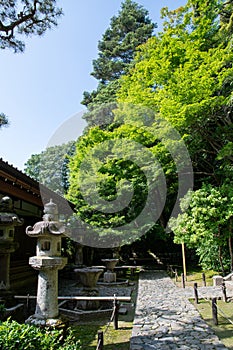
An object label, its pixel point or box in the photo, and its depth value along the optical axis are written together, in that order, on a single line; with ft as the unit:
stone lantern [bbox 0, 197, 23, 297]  24.18
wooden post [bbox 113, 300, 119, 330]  23.38
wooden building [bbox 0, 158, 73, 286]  27.68
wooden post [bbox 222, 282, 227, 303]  32.17
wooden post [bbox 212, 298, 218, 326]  24.28
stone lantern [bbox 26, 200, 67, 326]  19.24
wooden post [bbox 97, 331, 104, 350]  13.45
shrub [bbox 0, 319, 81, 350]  12.07
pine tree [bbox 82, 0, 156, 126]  89.15
